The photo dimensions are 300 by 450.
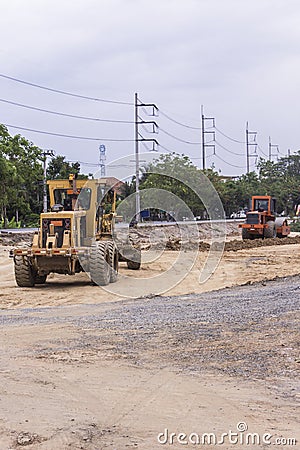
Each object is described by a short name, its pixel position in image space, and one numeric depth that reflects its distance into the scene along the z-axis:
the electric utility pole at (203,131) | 80.87
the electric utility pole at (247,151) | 101.56
